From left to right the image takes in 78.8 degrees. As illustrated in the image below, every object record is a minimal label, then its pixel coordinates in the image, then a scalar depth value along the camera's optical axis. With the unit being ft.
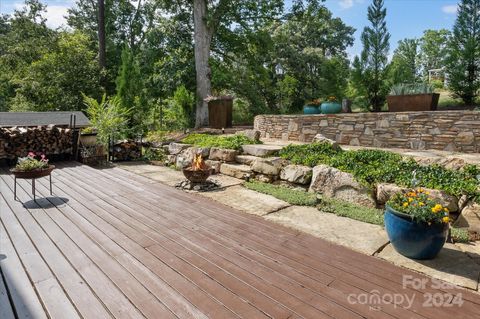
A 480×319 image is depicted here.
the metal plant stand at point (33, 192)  13.51
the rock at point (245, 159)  18.44
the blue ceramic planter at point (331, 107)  23.21
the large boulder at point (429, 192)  10.65
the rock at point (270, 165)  16.75
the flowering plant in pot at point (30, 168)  12.91
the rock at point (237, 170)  17.80
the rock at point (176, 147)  22.47
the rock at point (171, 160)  22.55
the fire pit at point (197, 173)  16.10
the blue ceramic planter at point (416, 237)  8.16
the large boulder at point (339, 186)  13.05
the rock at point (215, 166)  19.72
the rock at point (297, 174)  15.47
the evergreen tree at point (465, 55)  25.08
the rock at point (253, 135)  21.31
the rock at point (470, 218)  10.19
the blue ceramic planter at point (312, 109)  25.00
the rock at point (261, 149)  18.25
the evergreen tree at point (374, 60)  26.68
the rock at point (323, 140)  17.09
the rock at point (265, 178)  16.90
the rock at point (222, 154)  19.37
